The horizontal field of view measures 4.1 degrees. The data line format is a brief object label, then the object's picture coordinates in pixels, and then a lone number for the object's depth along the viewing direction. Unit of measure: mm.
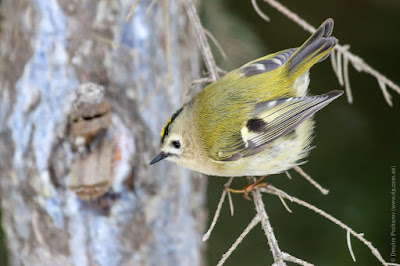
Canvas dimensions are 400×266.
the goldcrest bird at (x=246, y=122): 2167
